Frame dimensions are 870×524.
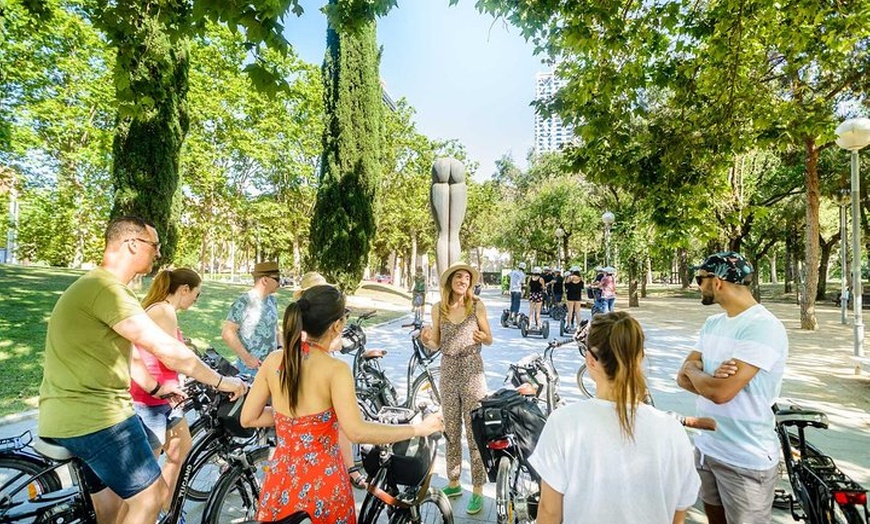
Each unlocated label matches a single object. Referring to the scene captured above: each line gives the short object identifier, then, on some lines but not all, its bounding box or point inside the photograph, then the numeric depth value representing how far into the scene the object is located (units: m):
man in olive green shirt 2.02
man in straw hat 3.90
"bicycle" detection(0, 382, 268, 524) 2.13
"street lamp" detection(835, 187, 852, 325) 12.16
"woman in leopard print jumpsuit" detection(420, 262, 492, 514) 3.35
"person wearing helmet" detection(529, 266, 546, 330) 12.77
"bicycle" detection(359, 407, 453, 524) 2.12
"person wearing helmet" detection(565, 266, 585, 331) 12.34
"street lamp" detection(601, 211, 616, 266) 17.12
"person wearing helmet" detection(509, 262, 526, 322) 14.40
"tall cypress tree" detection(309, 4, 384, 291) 15.77
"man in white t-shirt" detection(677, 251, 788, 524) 2.09
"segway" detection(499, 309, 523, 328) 14.34
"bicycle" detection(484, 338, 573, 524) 2.44
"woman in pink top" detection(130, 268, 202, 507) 2.79
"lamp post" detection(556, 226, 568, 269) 23.22
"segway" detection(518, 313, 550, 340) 12.20
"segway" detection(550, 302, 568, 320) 13.55
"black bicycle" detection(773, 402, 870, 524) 2.31
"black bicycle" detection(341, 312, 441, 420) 4.48
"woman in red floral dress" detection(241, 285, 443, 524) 1.79
